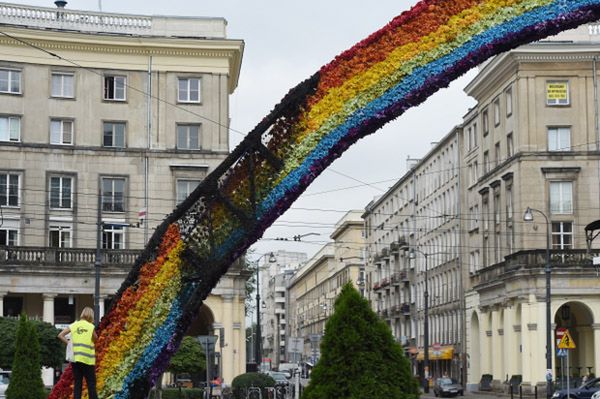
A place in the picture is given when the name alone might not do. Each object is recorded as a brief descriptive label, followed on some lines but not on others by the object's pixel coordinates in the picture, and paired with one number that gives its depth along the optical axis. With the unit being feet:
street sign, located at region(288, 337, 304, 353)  143.16
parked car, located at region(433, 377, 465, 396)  242.37
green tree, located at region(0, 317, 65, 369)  155.84
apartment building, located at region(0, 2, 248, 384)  196.13
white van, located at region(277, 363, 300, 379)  376.60
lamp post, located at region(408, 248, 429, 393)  270.46
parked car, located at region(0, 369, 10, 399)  127.29
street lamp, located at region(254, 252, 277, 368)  219.06
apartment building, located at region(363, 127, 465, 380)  298.76
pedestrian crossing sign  140.87
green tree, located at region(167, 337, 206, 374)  158.81
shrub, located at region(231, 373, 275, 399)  146.92
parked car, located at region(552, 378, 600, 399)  156.25
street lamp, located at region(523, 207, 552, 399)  187.83
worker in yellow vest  48.70
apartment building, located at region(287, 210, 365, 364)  480.64
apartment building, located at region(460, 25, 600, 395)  219.82
